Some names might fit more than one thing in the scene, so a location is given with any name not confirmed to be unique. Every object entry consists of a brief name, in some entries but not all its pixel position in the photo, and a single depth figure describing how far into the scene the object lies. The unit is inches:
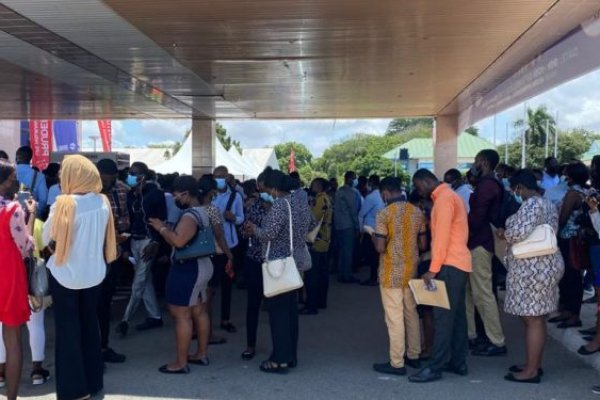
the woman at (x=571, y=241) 231.6
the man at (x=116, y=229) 217.6
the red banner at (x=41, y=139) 1005.8
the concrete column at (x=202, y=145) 802.2
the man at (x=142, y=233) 245.6
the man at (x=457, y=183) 303.9
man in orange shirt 193.8
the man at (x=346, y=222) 389.1
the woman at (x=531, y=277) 193.8
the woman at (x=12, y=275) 166.2
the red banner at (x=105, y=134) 1245.7
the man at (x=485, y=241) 221.0
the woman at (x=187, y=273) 197.9
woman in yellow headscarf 170.7
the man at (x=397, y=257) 203.5
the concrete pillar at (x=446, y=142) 796.6
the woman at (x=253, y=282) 221.9
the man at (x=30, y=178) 278.2
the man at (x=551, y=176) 364.1
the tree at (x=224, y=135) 2844.0
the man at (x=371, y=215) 390.6
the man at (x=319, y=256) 307.3
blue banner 1128.8
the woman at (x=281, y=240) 209.3
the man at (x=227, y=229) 261.4
